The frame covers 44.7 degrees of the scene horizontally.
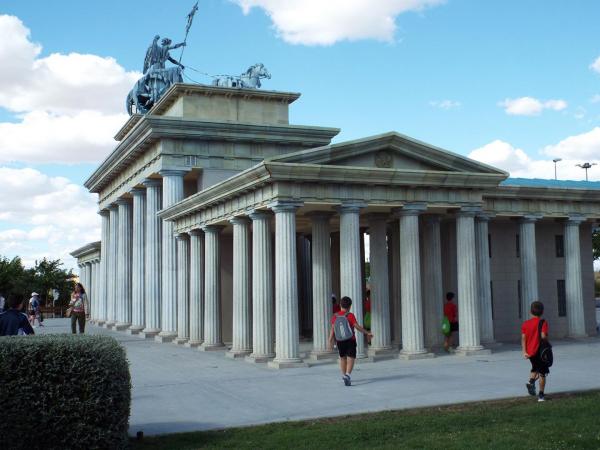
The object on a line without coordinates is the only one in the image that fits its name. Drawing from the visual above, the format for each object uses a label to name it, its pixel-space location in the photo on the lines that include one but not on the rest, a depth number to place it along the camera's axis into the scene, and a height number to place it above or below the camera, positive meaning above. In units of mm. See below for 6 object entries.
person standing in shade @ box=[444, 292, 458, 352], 22656 -804
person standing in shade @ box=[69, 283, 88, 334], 23759 -255
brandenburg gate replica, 20469 +1986
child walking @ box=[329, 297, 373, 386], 15648 -940
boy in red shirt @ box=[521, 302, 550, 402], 13070 -1014
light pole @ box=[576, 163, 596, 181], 53453 +8842
